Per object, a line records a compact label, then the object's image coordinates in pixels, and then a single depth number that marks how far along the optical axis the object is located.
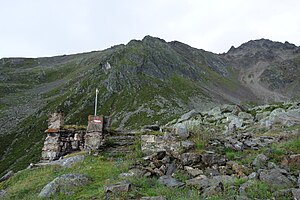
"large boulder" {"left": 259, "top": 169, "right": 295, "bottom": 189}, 7.43
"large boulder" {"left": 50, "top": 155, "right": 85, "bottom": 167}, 11.42
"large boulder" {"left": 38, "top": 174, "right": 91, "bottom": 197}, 8.58
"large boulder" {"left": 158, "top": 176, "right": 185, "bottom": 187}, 8.29
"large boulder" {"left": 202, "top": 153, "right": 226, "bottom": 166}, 9.45
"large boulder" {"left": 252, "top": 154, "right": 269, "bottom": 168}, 8.85
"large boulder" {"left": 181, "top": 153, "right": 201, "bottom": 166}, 9.62
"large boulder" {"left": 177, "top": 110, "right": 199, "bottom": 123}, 32.70
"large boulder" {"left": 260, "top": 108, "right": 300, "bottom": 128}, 18.81
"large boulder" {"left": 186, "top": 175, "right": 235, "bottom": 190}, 7.84
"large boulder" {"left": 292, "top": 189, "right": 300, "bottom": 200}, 6.61
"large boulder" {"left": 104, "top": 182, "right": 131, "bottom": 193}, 7.67
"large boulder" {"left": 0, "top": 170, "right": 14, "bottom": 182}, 12.61
